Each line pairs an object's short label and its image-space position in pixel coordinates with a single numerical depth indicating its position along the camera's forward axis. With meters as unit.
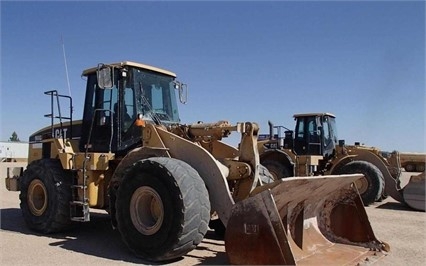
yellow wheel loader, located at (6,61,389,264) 5.24
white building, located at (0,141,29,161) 41.75
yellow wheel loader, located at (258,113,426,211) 12.86
